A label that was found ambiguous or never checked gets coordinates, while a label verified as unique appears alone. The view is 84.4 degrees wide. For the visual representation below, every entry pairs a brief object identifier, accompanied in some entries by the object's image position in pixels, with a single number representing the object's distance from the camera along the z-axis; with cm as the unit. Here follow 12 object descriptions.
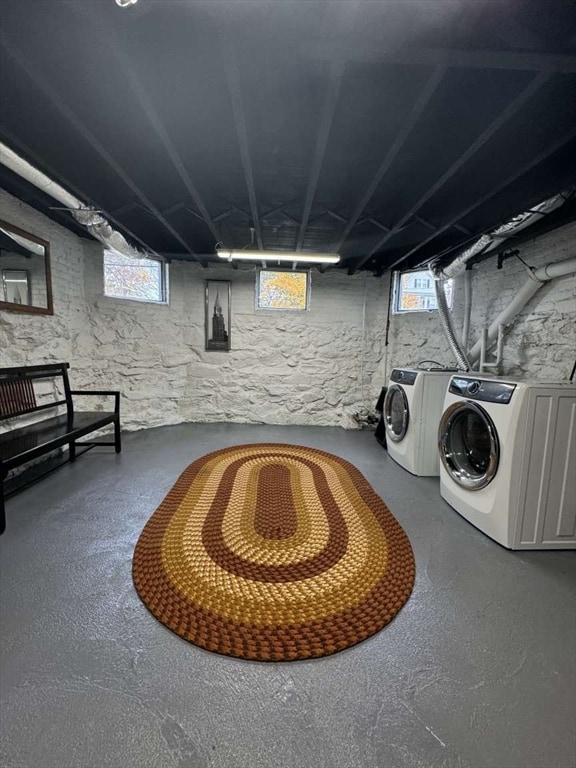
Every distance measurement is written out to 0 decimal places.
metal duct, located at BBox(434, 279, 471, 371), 357
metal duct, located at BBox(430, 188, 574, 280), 222
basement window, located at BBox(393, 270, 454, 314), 449
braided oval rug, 131
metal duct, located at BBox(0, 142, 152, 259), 196
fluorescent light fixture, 341
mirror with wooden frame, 265
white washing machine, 180
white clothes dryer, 293
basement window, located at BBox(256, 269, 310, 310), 468
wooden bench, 222
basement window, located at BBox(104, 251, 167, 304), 406
